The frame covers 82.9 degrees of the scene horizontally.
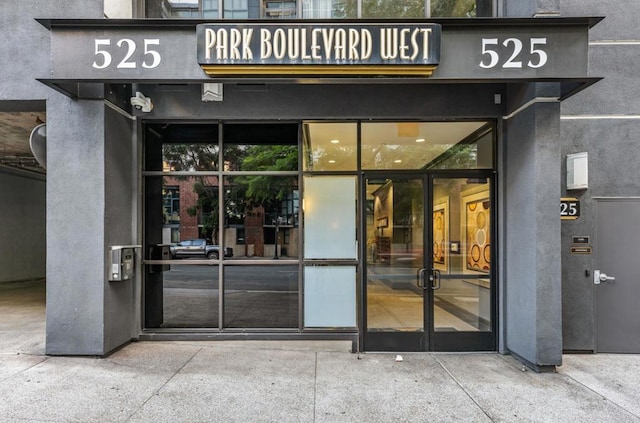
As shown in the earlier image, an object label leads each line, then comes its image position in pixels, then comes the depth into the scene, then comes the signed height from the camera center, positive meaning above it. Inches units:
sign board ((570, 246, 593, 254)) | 217.3 -20.3
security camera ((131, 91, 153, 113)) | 224.2 +71.9
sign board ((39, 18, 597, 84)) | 169.2 +80.1
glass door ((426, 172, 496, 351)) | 230.4 -20.8
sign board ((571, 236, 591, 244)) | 217.5 -14.3
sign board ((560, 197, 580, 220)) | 215.9 +4.9
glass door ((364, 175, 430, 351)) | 230.7 -23.4
